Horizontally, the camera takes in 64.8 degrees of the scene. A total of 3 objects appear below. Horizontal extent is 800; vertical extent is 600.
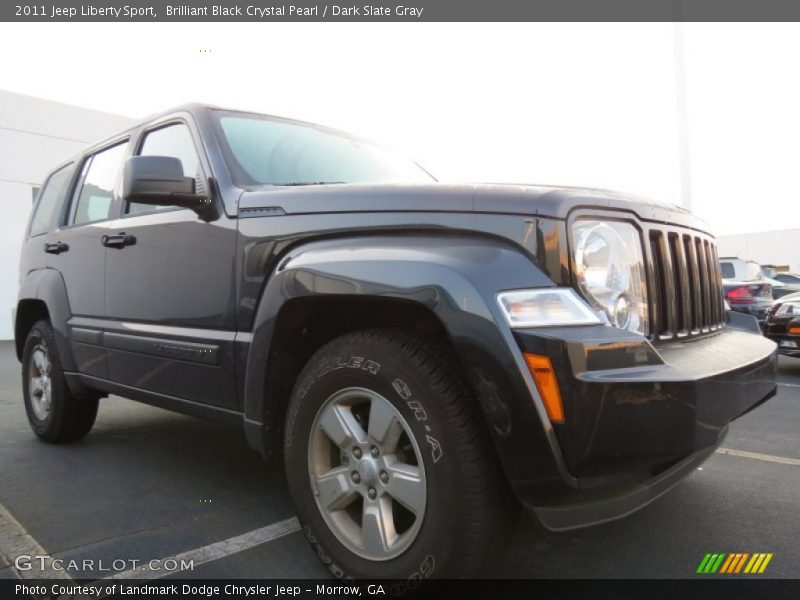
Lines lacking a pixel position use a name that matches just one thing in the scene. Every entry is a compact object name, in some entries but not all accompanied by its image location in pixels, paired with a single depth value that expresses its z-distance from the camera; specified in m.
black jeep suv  1.72
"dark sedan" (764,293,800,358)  6.84
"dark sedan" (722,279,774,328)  8.65
